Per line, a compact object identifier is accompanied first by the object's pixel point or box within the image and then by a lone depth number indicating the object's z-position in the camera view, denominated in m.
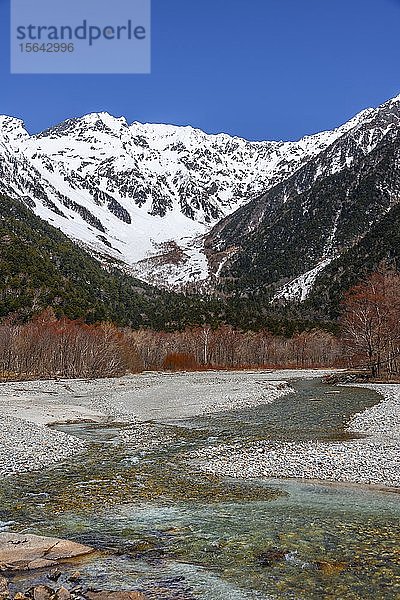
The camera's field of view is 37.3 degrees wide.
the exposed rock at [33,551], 12.61
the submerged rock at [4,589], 10.78
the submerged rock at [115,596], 10.88
